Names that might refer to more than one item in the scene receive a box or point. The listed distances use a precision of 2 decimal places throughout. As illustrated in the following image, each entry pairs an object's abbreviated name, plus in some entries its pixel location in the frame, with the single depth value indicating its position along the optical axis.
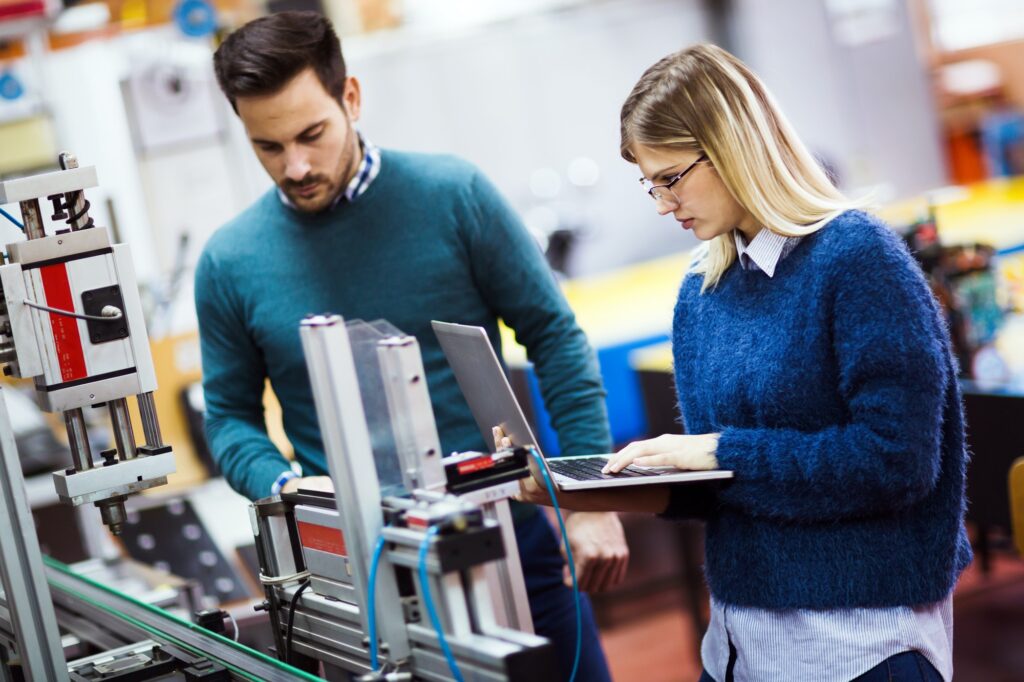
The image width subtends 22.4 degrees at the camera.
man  3.24
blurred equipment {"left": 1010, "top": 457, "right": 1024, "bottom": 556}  3.43
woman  2.71
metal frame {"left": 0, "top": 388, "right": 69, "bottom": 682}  2.83
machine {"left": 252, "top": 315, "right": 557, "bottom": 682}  2.54
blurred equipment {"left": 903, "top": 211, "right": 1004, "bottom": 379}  4.32
